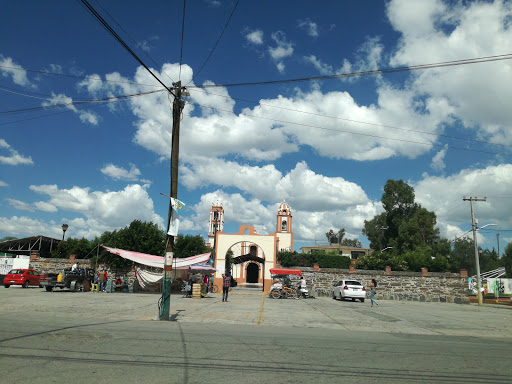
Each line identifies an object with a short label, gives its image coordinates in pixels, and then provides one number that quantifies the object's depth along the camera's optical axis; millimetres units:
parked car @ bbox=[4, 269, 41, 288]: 29297
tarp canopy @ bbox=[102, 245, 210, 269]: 27109
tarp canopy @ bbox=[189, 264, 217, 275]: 28266
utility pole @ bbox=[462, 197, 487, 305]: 31409
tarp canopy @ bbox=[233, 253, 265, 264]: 43106
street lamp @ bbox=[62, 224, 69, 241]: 33781
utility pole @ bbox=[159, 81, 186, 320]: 14188
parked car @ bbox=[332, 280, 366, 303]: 28172
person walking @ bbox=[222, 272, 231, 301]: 23422
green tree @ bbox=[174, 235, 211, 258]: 41362
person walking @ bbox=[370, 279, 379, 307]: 23816
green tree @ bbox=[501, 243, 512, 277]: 72412
